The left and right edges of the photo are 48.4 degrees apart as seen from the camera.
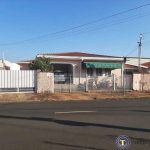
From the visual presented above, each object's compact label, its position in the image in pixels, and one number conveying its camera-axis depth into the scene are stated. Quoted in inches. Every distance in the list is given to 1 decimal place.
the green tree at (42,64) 631.5
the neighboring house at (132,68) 911.4
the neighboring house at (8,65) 990.3
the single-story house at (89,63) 711.1
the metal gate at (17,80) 530.2
